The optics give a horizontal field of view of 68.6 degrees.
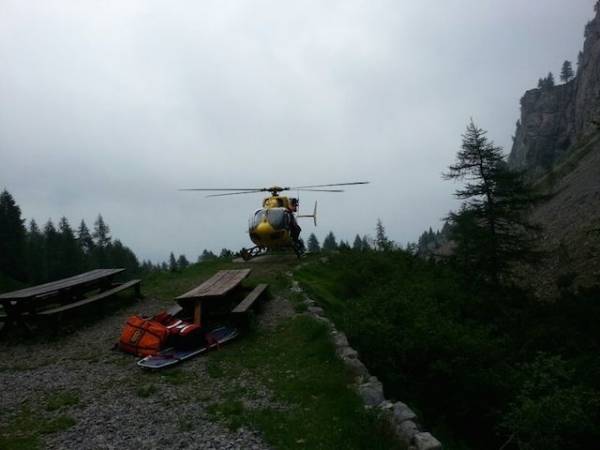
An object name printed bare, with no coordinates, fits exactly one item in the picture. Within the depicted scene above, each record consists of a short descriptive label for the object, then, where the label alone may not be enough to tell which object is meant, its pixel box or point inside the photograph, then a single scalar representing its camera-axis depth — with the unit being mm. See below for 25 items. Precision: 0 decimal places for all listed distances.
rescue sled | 8978
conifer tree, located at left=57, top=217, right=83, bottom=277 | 61438
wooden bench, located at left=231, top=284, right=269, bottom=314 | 10852
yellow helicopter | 21281
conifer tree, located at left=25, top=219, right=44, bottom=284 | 59906
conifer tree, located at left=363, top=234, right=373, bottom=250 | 26503
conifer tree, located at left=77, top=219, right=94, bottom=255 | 82831
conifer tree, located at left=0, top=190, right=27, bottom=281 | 54688
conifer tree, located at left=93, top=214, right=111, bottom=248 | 84812
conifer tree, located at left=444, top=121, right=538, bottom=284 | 22953
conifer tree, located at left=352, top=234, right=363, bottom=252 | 25195
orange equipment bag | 9750
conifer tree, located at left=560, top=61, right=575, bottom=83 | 135125
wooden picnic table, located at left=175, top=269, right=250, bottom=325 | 10984
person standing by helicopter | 22634
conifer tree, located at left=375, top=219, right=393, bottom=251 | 26338
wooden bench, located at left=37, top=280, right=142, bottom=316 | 11695
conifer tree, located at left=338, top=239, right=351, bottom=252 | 25138
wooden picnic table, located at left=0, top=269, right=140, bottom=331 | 11625
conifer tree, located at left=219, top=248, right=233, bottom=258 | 26334
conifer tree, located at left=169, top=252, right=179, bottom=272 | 105294
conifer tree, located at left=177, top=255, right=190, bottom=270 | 108719
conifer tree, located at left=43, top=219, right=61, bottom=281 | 61156
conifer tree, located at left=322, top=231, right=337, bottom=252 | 112562
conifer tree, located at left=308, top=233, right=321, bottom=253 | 108512
